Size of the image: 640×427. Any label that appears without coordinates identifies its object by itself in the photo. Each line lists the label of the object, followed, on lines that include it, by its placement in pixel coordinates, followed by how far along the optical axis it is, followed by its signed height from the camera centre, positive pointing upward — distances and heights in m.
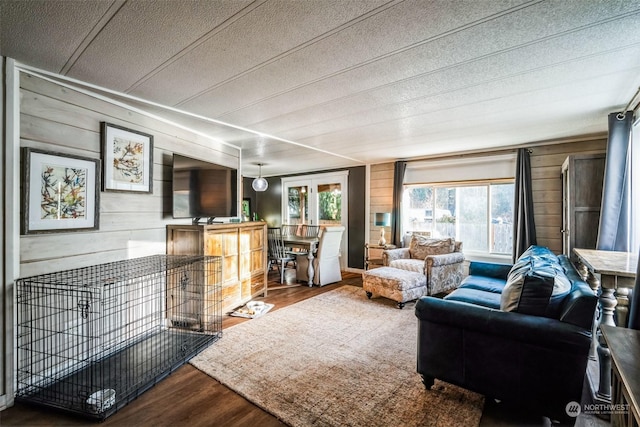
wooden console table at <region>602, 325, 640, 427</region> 0.90 -0.53
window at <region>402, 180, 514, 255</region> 4.67 +0.02
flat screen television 3.23 +0.28
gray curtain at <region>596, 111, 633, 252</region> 2.79 +0.18
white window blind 4.57 +0.76
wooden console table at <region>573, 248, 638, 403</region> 1.83 -0.55
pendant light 5.75 +0.56
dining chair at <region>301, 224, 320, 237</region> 6.64 -0.41
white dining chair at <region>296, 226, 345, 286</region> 4.97 -0.86
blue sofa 1.62 -0.79
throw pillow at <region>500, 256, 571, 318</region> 1.79 -0.50
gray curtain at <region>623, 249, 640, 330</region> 1.41 -0.47
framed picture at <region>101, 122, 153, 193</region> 2.57 +0.50
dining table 4.94 -0.57
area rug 1.81 -1.26
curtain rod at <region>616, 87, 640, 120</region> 2.74 +0.99
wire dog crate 1.99 -1.09
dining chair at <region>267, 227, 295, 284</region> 5.20 -0.70
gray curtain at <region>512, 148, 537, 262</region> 4.22 +0.07
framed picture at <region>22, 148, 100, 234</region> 2.02 +0.15
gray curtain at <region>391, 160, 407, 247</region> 5.50 +0.20
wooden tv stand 3.19 -0.45
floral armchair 4.12 -0.73
